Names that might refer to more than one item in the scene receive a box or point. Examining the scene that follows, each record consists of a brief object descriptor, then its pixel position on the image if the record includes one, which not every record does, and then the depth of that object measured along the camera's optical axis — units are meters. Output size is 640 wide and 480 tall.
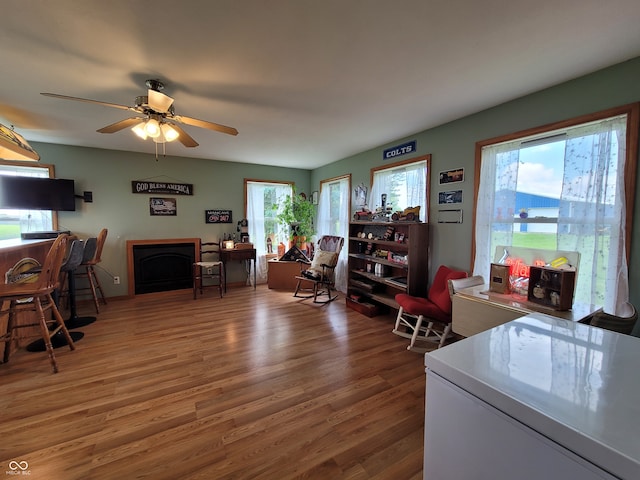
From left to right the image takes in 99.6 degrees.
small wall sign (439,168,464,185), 2.91
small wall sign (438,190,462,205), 2.94
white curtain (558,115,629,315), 1.88
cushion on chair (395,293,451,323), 2.63
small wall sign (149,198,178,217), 4.60
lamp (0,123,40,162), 2.49
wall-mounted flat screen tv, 3.54
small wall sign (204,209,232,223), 5.02
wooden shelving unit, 3.15
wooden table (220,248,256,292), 4.83
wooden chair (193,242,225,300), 4.82
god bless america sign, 4.47
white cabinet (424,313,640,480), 0.55
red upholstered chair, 2.64
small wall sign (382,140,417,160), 3.44
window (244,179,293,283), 5.38
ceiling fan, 2.03
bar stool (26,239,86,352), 2.71
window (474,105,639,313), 1.88
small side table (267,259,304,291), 5.05
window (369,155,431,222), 3.37
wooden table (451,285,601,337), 1.77
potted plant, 5.46
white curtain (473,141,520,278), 2.52
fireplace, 4.47
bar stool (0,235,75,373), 2.20
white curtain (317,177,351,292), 4.80
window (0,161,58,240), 3.71
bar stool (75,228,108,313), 3.60
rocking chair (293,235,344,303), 4.30
